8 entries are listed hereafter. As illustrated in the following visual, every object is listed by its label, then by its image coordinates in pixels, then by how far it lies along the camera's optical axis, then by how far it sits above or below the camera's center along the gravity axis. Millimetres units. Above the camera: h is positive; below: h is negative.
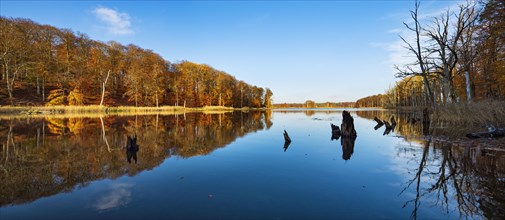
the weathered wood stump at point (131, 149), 9352 -1555
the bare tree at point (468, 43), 19188 +5429
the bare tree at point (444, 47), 19417 +5030
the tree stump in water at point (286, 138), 13194 -1547
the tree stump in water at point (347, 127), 14828 -1114
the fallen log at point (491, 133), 10930 -1078
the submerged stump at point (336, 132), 15727 -1479
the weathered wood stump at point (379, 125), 21112 -1515
